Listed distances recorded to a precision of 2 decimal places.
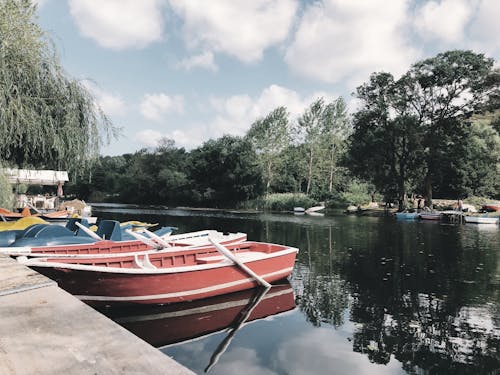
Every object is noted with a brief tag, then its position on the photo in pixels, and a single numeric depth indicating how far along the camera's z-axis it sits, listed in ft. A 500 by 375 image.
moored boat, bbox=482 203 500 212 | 112.88
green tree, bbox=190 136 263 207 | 186.60
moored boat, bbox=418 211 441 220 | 114.01
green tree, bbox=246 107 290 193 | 184.75
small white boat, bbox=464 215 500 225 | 97.40
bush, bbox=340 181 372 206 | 160.35
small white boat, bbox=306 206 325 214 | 147.92
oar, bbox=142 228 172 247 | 32.55
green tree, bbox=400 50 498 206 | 126.11
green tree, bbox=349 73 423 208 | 141.08
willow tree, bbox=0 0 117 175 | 37.01
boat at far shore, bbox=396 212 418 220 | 116.26
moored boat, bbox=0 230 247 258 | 26.03
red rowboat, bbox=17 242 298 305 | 23.12
